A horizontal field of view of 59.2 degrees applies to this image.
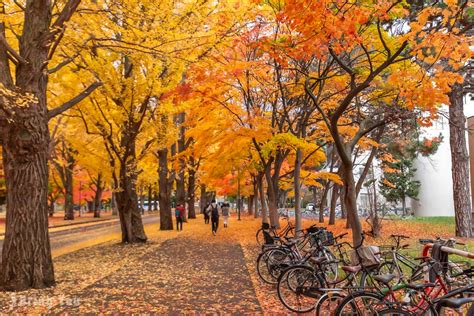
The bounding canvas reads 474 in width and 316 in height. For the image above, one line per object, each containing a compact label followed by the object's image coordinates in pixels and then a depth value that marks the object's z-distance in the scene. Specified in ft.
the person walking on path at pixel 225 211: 85.45
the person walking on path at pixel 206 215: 96.40
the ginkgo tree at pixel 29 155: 26.84
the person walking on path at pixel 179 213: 76.74
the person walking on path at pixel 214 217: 69.21
